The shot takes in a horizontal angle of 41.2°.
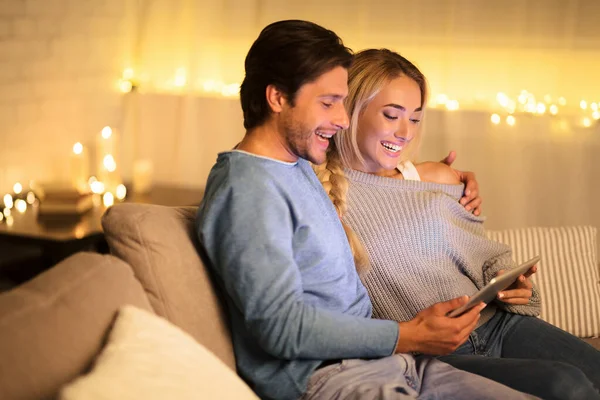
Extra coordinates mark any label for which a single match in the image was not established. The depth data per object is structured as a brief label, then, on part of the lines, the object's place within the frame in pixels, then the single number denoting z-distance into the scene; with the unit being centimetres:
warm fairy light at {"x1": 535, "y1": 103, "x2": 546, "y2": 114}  407
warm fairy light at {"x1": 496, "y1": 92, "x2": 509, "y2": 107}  408
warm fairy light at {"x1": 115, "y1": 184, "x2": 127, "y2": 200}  390
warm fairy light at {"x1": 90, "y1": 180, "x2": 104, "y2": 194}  388
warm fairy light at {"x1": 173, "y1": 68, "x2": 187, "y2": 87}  443
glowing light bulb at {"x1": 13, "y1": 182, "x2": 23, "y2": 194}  358
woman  208
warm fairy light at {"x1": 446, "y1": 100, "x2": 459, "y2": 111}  412
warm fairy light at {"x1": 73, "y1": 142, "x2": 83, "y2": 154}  365
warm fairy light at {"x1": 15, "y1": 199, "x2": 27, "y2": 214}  342
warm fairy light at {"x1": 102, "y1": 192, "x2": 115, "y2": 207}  367
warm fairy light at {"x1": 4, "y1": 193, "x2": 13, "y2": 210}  345
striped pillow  268
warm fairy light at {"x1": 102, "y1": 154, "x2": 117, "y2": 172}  386
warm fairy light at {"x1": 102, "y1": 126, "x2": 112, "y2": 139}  397
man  153
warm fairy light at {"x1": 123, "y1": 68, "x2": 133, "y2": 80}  441
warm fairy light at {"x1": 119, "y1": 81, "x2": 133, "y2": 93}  441
